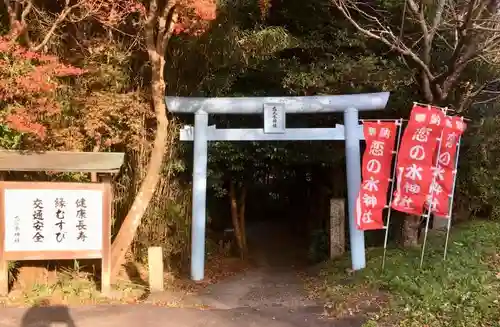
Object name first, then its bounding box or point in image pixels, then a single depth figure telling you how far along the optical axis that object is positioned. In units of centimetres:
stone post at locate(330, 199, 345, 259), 1205
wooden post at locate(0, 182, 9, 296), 780
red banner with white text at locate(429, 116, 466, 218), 855
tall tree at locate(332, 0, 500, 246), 879
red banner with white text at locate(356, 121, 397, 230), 903
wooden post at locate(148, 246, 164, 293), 857
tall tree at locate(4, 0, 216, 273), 860
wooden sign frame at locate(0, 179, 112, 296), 782
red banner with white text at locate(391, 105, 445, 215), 848
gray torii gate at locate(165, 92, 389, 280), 1009
